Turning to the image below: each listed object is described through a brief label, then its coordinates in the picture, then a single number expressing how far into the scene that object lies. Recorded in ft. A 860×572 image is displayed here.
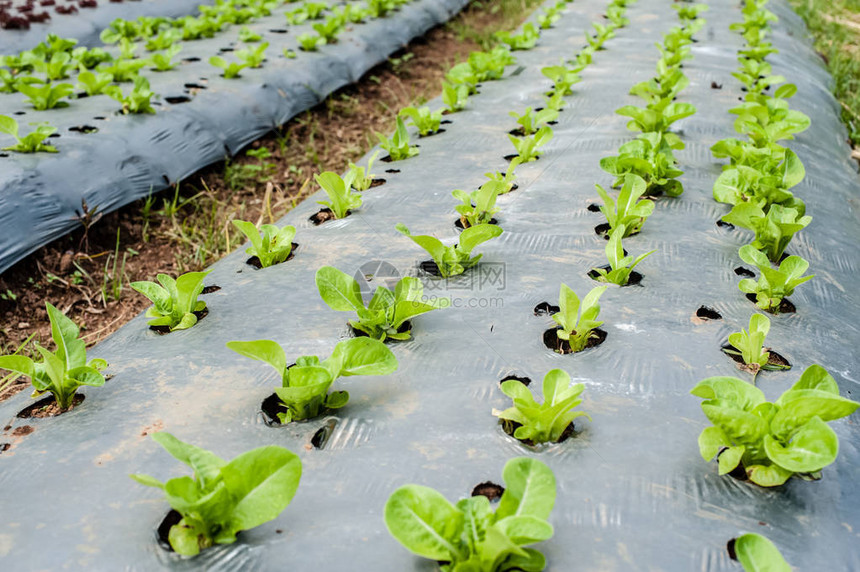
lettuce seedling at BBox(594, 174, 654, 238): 5.86
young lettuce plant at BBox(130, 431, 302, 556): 2.96
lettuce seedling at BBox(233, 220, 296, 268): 5.78
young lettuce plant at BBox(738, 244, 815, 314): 4.77
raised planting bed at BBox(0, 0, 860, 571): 3.07
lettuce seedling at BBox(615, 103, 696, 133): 7.96
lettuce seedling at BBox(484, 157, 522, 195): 6.81
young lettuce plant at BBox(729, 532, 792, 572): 2.69
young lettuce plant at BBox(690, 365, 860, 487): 3.10
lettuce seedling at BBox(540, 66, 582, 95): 10.32
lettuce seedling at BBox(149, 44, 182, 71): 11.62
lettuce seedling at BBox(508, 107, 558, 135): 8.61
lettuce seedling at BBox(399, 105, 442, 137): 9.08
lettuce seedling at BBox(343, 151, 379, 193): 7.45
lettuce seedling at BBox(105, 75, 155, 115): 9.62
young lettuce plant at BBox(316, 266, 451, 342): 4.57
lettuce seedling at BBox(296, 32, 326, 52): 13.75
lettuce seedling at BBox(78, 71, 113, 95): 10.13
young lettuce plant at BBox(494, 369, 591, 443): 3.54
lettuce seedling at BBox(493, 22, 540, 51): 13.66
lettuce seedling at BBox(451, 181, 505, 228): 6.10
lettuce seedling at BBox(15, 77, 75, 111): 9.43
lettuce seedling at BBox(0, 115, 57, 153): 8.08
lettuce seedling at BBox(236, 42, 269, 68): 12.25
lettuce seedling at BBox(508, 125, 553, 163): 7.81
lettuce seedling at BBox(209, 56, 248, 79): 11.53
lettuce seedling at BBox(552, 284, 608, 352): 4.36
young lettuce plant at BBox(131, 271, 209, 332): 4.95
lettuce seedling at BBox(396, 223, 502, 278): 5.24
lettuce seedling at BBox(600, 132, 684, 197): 6.68
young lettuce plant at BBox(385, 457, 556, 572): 2.74
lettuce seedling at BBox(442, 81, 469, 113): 9.76
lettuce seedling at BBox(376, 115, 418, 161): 8.25
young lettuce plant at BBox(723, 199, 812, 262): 5.55
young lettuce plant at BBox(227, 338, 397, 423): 3.70
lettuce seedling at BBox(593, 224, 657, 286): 5.16
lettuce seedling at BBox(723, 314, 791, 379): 4.16
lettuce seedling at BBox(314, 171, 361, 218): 6.57
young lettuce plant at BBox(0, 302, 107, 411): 3.94
